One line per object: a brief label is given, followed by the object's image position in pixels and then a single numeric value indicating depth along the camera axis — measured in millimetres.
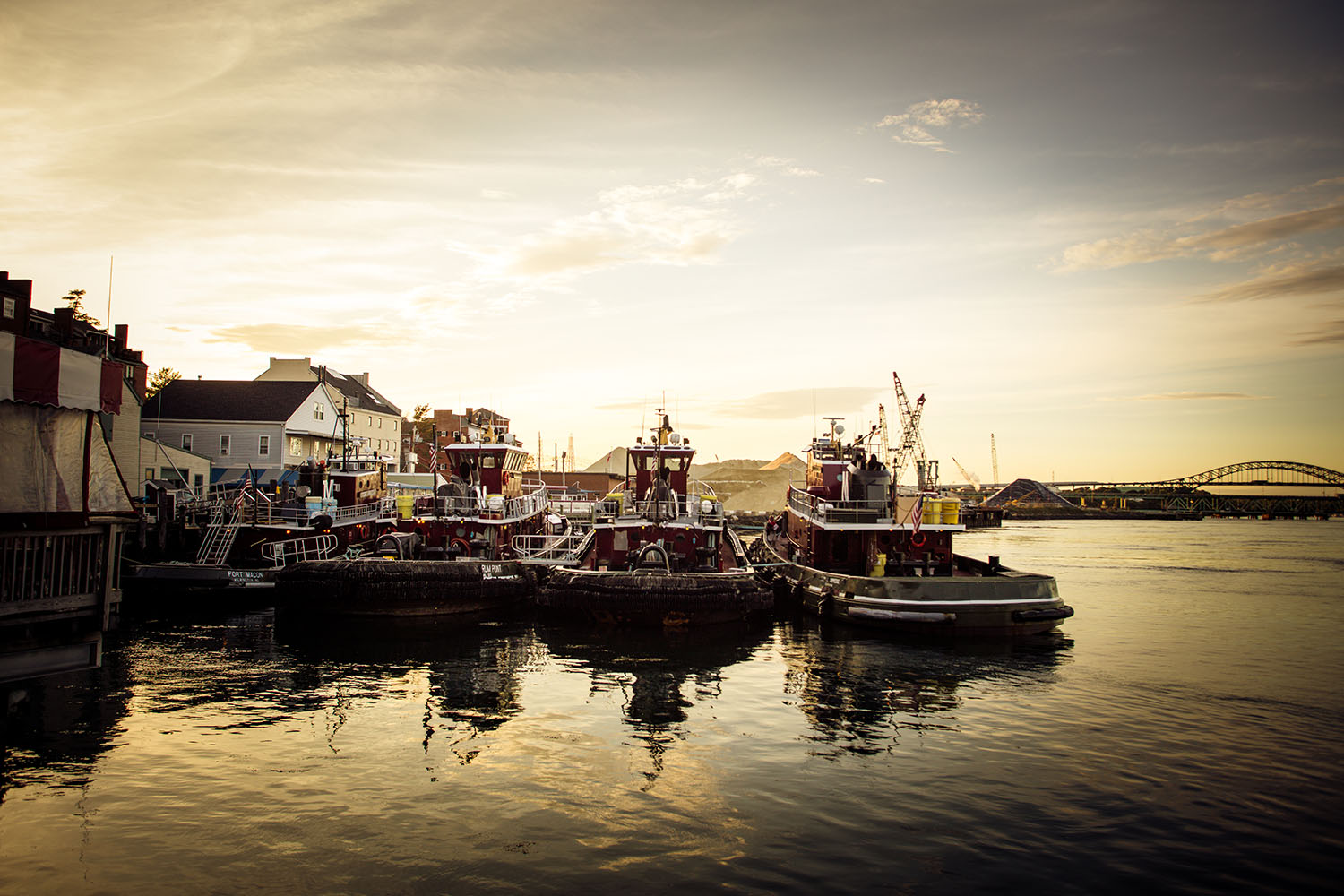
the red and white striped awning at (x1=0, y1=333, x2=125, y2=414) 11844
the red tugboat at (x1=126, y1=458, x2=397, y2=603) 29922
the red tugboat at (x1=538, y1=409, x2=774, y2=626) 23703
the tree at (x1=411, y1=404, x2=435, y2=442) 96312
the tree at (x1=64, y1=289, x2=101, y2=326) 58475
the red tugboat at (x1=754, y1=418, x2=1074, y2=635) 23547
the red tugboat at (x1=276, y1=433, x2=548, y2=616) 25391
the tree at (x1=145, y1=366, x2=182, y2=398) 73625
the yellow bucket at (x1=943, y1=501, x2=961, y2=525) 26656
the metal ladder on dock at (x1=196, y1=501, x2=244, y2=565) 31641
